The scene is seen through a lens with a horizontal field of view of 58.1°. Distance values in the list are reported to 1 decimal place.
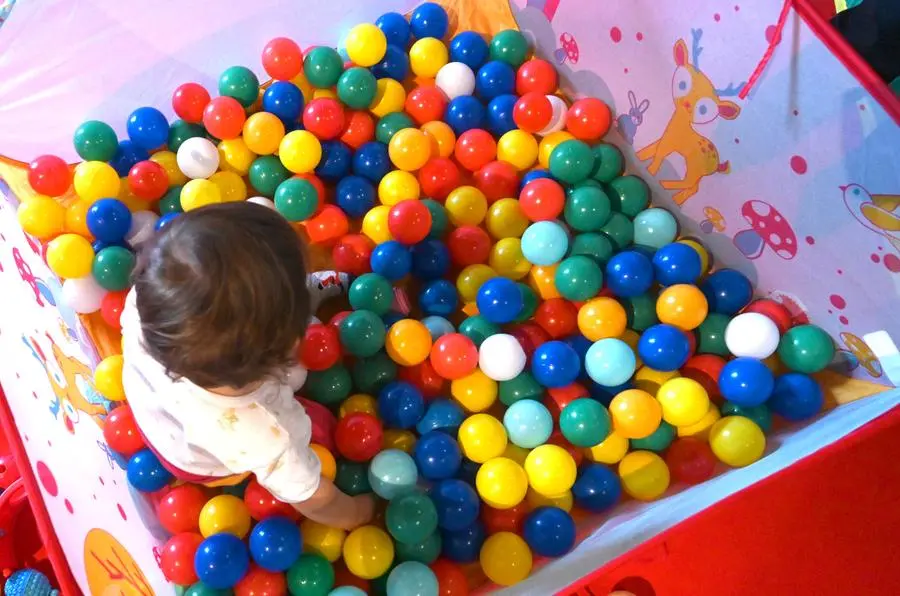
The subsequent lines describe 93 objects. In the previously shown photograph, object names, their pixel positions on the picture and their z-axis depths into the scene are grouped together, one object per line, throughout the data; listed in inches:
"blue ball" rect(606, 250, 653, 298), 48.0
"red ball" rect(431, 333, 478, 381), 45.8
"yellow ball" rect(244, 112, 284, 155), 52.6
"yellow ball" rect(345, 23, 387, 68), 55.0
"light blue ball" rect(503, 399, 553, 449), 45.1
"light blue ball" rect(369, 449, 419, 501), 42.8
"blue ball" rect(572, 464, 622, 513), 44.1
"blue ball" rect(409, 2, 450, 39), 57.8
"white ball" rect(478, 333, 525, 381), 45.6
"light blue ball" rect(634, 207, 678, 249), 50.8
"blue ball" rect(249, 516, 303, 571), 39.9
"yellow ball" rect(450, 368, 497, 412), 46.6
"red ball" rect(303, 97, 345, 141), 53.4
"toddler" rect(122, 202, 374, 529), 27.7
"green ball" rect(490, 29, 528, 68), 56.3
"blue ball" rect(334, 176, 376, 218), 53.1
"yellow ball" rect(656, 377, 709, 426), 44.3
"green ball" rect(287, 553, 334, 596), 40.6
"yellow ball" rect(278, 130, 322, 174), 52.1
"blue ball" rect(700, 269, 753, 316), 48.5
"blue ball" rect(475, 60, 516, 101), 55.7
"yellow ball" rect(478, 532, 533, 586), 41.3
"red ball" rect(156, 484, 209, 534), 43.2
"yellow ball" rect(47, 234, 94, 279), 47.3
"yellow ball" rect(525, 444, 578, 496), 43.3
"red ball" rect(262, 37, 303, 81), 54.5
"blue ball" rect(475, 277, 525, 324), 46.8
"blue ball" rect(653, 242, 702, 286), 48.2
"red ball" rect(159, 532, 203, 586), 40.9
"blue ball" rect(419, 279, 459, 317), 49.4
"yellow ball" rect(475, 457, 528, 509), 42.9
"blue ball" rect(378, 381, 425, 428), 45.3
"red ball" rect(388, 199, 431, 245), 48.4
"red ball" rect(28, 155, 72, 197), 50.3
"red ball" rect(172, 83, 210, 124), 53.3
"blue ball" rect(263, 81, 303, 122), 53.9
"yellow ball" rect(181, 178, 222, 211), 50.1
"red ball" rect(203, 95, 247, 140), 52.6
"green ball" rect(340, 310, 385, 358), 46.1
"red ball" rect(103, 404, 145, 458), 44.1
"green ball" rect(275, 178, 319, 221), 50.5
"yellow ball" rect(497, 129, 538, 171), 53.9
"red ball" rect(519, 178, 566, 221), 50.5
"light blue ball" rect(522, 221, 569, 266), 48.6
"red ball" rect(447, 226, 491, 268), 50.7
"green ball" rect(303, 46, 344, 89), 54.6
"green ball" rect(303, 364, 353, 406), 46.1
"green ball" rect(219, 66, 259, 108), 53.8
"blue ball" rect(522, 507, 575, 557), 42.2
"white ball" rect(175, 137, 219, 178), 51.8
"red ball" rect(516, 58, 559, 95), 55.1
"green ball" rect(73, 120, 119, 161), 51.5
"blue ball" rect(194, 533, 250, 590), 39.6
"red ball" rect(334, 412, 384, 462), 43.7
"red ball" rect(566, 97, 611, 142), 52.7
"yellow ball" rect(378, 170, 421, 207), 52.1
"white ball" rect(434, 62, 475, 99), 56.1
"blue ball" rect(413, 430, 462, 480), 43.8
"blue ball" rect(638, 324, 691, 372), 45.5
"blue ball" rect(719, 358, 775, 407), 44.3
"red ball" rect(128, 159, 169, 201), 51.0
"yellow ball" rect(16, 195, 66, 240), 49.3
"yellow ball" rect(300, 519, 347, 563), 42.4
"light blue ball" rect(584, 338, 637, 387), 45.3
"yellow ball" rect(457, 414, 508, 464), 44.6
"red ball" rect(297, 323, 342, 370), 45.1
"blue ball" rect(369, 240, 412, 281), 48.6
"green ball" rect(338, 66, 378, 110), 53.9
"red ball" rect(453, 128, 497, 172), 54.1
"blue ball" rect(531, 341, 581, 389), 45.7
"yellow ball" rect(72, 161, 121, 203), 50.3
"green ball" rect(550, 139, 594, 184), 51.2
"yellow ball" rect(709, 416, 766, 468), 43.2
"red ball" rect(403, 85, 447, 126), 55.5
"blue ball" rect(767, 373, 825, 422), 44.6
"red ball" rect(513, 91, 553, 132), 53.0
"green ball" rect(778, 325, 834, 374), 45.2
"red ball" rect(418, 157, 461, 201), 53.1
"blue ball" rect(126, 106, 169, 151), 52.6
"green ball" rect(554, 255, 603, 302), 47.8
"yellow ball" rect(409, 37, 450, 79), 56.8
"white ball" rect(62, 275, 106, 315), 47.7
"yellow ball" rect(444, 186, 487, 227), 51.8
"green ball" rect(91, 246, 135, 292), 47.4
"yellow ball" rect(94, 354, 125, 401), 44.7
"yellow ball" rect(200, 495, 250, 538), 42.1
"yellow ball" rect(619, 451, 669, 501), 44.1
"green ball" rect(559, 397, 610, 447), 44.0
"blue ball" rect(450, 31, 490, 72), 56.7
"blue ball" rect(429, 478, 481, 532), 42.4
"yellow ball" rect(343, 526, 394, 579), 41.1
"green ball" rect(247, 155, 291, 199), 53.0
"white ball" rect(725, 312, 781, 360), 45.7
